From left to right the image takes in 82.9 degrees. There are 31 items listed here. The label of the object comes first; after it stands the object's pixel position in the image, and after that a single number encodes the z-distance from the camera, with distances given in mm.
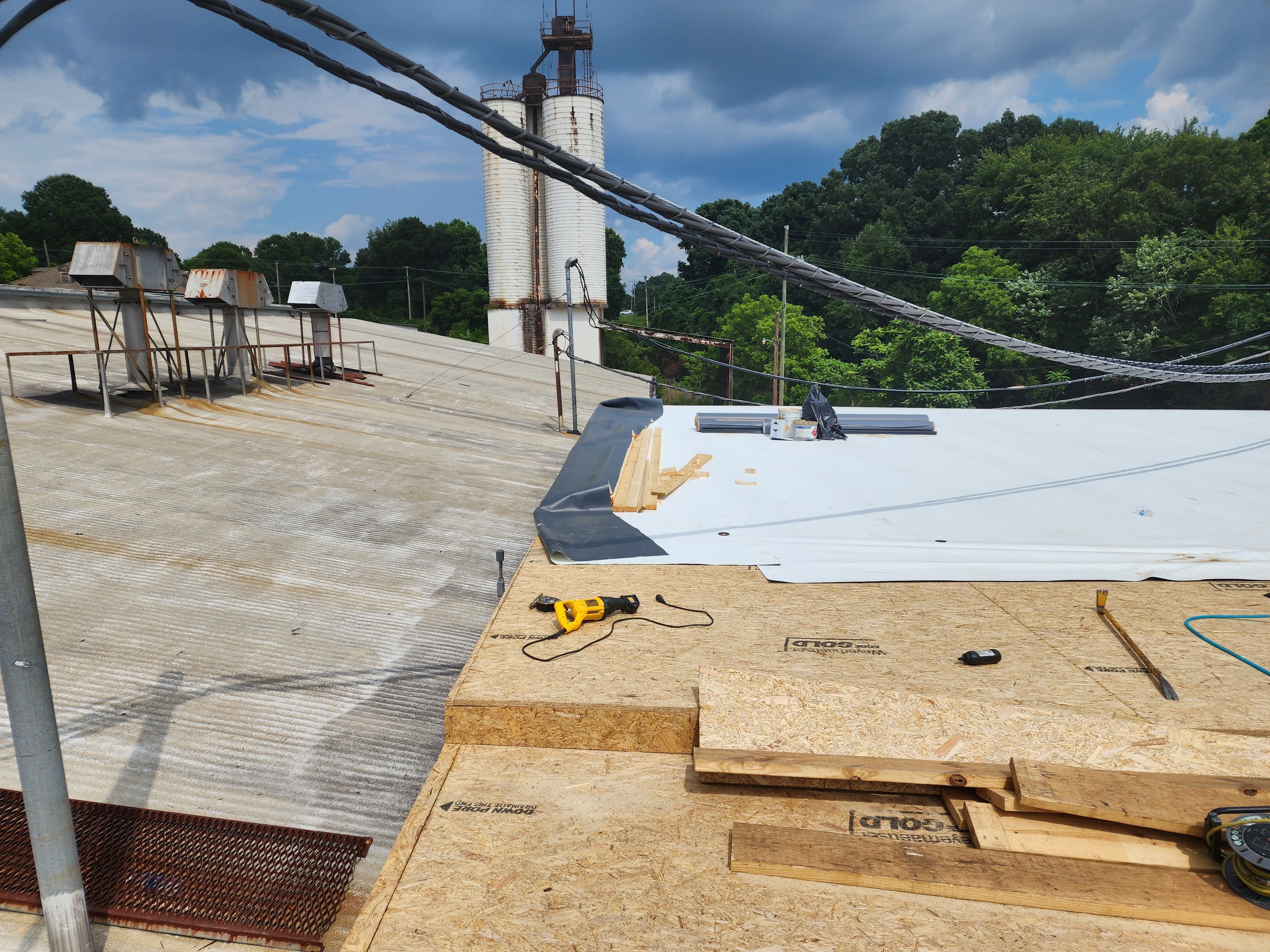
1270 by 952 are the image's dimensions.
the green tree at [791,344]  69562
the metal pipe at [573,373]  19117
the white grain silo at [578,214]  48375
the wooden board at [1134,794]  3588
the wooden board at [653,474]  9297
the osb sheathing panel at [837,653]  4516
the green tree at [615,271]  99062
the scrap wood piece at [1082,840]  3562
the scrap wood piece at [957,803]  3854
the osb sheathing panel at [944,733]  3973
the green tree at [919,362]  57312
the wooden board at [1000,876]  3273
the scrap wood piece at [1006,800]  3740
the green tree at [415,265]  91062
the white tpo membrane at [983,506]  7355
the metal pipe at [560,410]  21312
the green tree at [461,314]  77562
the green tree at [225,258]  85500
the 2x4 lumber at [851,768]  3877
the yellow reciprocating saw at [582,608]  5652
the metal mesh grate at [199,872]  4461
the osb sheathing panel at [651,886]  3168
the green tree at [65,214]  80188
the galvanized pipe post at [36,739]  3799
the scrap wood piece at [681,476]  9750
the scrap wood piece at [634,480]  9148
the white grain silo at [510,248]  50250
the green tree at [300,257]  94125
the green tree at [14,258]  58500
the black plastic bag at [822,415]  13750
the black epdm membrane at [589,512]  7742
